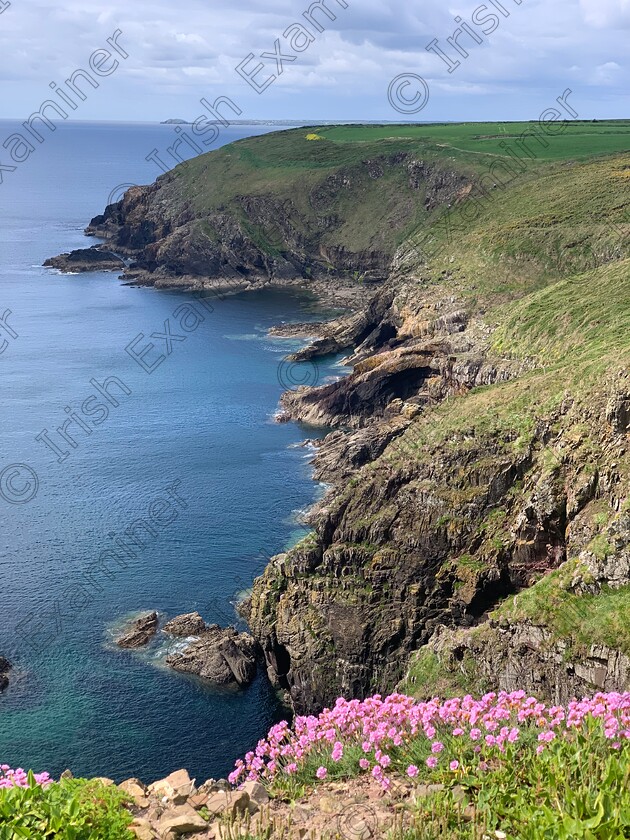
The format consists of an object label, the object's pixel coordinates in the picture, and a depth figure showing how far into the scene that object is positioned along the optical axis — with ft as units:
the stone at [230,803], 58.90
